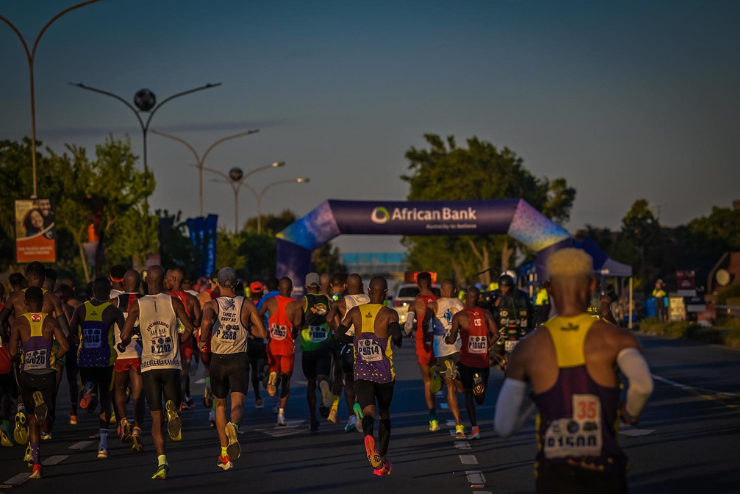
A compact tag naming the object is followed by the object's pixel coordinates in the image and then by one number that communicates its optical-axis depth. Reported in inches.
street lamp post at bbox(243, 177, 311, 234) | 3134.8
